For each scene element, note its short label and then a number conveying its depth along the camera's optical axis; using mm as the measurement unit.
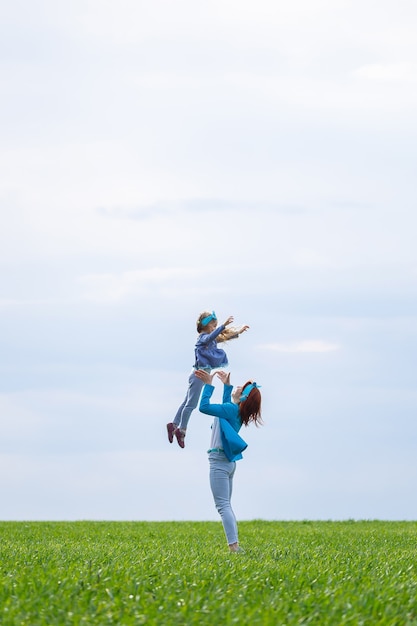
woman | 11750
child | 13594
